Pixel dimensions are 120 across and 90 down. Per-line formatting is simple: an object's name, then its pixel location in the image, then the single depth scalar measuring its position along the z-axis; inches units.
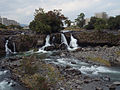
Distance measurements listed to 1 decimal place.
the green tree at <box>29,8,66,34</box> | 1505.9
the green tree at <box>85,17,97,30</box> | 2274.9
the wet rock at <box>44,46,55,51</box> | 1290.4
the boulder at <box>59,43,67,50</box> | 1351.4
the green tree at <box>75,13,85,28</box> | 2744.3
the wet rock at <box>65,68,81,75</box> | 612.4
